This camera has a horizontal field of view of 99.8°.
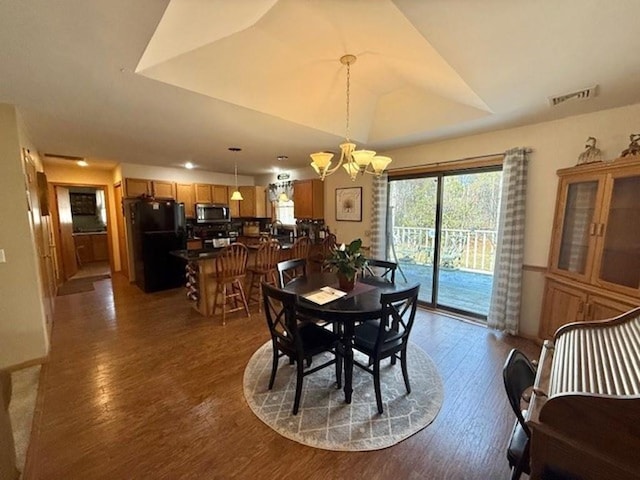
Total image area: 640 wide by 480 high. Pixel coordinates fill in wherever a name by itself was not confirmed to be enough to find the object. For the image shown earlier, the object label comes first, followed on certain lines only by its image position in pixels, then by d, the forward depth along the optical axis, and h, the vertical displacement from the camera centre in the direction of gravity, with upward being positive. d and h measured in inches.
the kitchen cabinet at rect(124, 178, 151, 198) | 205.2 +18.1
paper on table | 84.6 -27.4
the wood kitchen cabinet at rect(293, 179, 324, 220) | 207.8 +10.1
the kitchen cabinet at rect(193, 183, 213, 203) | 239.6 +16.6
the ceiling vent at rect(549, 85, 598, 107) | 85.2 +38.9
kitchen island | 145.4 -36.6
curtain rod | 118.0 +27.4
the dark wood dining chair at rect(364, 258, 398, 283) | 118.6 -23.8
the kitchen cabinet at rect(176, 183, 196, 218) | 231.0 +12.8
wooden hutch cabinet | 87.4 -11.1
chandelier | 94.3 +19.0
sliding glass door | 145.3 -12.7
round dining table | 76.6 -27.9
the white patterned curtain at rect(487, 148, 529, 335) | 119.1 -14.1
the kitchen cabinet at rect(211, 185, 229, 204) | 249.3 +16.5
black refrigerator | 191.0 -22.3
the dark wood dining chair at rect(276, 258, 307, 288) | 108.2 -23.2
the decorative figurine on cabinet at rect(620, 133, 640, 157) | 88.0 +21.6
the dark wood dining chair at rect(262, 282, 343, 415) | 76.1 -40.4
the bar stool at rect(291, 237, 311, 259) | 168.2 -22.9
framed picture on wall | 186.1 +5.8
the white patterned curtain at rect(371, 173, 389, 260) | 168.9 -3.5
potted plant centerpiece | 94.4 -18.0
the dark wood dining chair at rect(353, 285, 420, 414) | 74.5 -39.4
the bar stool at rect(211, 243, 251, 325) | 141.4 -34.8
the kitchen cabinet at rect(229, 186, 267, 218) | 264.4 +8.6
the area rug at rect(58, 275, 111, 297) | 194.9 -58.0
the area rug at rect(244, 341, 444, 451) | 70.9 -58.3
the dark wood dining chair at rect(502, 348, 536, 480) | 44.1 -31.5
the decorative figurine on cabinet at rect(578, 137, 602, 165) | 101.4 +22.9
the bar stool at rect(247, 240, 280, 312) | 156.0 -31.1
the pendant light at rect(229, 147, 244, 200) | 159.9 +37.4
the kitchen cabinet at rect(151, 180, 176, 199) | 217.8 +18.2
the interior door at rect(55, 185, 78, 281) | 224.4 -19.8
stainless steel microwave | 233.0 -1.5
